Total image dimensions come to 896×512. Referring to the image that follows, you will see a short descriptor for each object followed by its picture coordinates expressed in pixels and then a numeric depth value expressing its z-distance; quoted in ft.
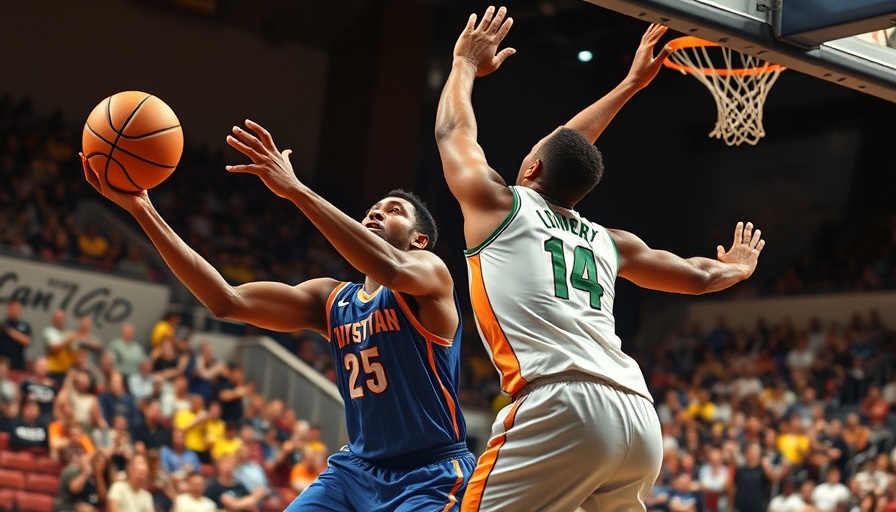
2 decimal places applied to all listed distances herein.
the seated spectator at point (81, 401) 38.78
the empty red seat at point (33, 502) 35.94
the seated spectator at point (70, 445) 36.50
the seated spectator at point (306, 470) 42.57
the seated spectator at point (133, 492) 34.94
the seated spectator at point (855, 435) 48.13
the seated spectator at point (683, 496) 46.06
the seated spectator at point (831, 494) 44.39
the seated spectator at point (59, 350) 43.06
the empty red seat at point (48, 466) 36.96
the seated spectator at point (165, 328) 47.92
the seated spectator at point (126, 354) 45.47
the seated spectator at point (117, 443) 36.81
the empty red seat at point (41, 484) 36.63
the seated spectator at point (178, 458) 38.93
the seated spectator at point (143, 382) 42.93
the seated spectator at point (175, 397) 42.75
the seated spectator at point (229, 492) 38.14
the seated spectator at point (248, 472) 40.70
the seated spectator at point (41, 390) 38.11
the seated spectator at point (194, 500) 36.52
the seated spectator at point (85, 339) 44.19
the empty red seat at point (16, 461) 36.76
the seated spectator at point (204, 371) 45.88
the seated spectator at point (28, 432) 37.17
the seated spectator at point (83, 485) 34.94
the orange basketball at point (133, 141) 14.37
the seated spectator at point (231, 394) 46.15
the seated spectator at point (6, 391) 37.83
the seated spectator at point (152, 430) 39.50
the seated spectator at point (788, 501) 44.50
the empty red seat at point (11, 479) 36.42
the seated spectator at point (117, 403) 39.93
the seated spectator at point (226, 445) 42.45
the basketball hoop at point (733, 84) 19.95
